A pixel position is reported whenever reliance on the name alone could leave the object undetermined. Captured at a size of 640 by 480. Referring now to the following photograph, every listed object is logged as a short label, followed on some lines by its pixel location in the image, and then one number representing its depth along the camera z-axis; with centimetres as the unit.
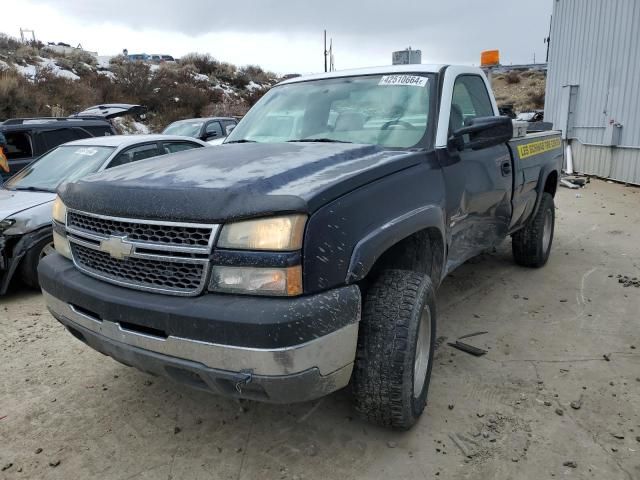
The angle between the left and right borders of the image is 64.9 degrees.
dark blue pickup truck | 198
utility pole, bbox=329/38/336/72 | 1941
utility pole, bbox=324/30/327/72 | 1850
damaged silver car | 478
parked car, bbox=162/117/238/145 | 1180
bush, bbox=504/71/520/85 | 3931
